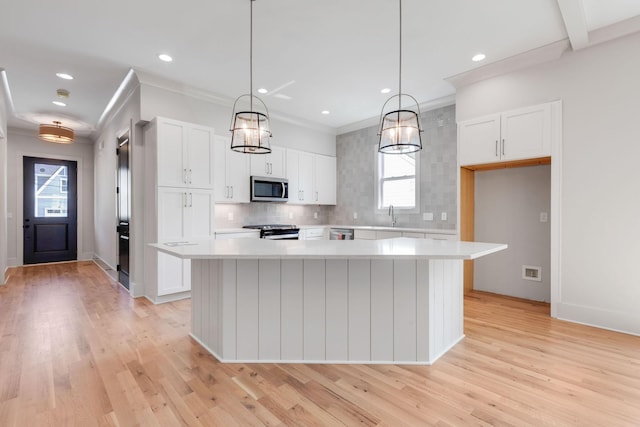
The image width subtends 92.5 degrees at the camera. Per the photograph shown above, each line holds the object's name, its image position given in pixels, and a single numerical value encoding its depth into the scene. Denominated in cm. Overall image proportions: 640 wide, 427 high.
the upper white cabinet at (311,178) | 559
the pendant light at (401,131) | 224
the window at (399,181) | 507
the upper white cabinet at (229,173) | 454
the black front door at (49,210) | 641
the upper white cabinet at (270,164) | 501
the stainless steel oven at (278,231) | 481
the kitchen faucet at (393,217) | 531
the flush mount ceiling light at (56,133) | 532
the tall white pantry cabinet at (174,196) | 379
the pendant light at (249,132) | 241
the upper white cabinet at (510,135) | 329
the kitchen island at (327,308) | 224
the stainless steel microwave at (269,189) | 493
